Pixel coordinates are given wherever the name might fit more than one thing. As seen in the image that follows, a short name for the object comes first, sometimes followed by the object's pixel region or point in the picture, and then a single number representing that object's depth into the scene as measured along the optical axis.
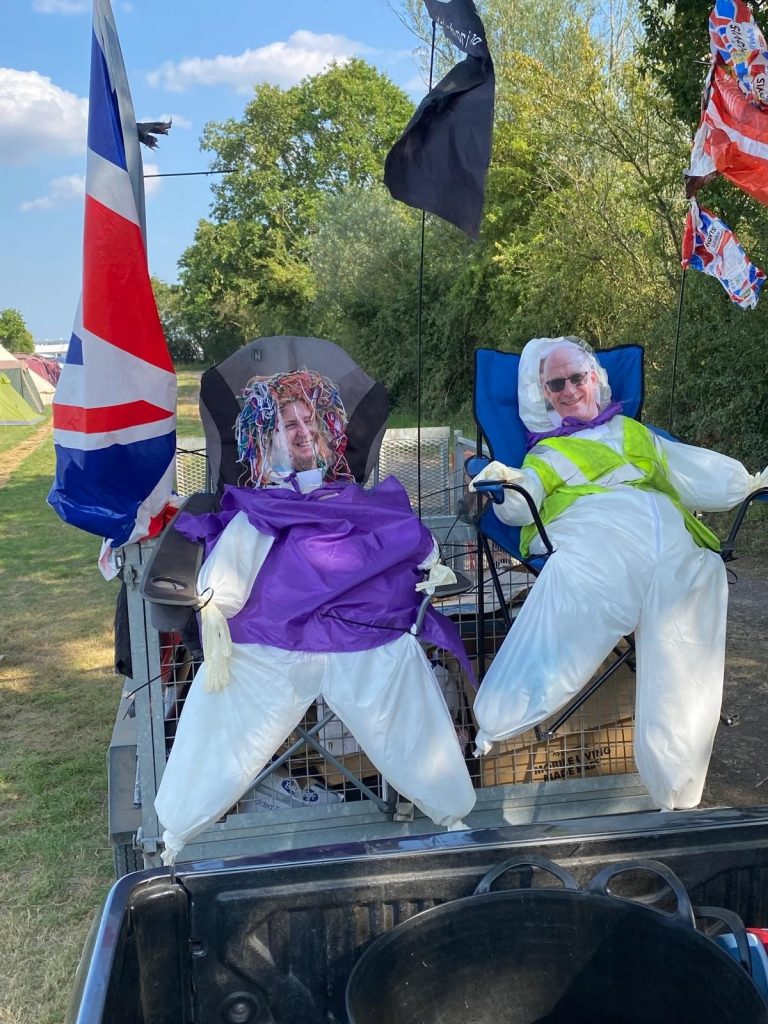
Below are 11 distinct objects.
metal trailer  2.79
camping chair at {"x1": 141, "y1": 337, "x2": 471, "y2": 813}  2.99
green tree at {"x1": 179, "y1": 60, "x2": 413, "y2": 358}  34.19
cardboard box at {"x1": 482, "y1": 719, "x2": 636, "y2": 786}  3.01
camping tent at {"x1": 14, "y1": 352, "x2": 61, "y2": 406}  27.72
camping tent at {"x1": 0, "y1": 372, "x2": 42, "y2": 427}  20.80
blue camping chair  3.20
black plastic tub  1.20
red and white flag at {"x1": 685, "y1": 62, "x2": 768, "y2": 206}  3.75
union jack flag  2.67
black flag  3.09
